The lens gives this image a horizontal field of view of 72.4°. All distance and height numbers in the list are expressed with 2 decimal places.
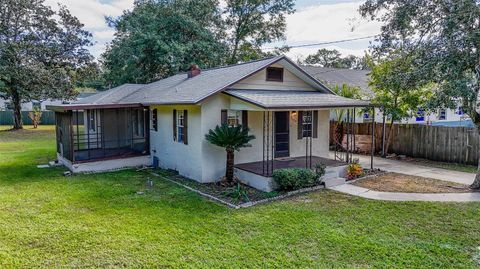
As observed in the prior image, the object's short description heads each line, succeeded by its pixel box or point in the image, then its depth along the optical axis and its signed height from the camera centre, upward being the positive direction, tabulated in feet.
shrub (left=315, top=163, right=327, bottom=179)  34.19 -5.28
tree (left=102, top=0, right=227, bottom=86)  74.59 +18.39
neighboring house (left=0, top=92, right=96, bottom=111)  138.51 +6.64
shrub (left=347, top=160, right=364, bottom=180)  37.91 -6.03
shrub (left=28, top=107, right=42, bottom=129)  109.40 +1.51
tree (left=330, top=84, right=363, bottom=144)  56.34 +3.84
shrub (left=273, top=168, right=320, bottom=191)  31.65 -5.74
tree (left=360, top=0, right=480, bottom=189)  28.14 +6.82
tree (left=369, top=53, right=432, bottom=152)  46.42 +3.17
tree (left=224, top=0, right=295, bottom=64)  89.30 +26.70
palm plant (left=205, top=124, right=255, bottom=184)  33.30 -1.79
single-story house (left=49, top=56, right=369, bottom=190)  35.73 -0.14
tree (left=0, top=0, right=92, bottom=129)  87.40 +19.70
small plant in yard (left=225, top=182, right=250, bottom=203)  29.82 -6.99
